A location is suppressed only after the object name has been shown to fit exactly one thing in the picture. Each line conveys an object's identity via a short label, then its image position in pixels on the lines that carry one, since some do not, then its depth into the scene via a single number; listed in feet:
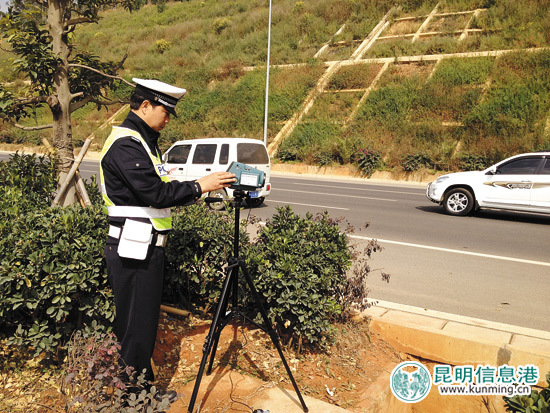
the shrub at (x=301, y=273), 10.28
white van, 37.17
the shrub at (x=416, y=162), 63.10
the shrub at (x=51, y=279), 8.74
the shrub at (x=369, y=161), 66.08
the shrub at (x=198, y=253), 11.37
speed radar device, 8.04
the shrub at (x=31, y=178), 15.05
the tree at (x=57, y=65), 13.47
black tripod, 8.08
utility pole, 77.51
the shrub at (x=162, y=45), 140.84
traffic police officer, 7.73
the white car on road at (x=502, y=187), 31.68
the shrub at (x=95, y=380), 6.47
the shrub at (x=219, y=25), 138.31
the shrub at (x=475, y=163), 61.31
